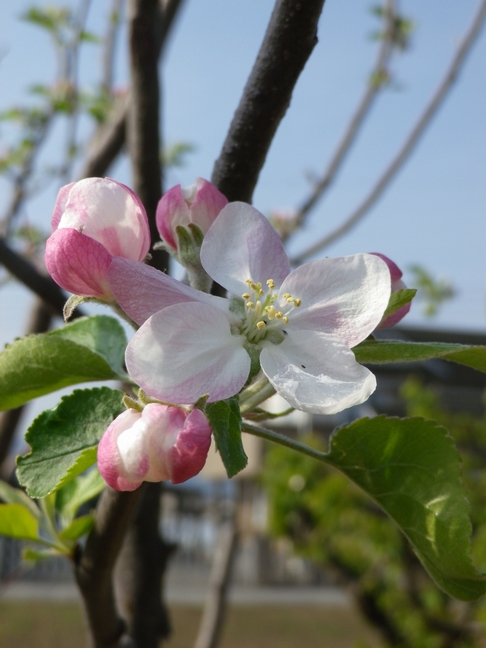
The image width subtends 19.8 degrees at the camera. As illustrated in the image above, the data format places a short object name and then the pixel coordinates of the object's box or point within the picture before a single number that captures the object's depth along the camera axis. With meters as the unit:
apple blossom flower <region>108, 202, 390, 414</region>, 0.21
